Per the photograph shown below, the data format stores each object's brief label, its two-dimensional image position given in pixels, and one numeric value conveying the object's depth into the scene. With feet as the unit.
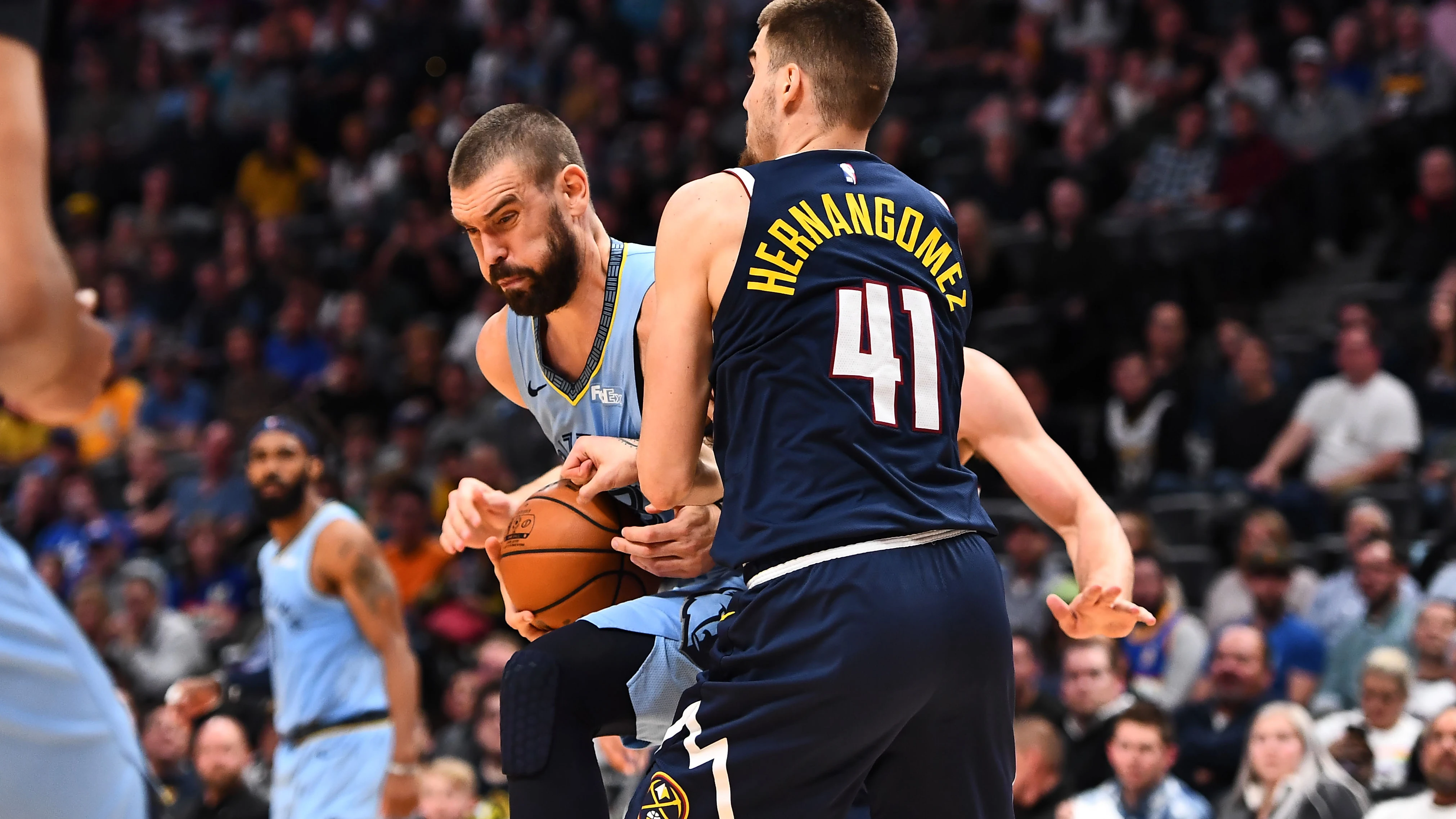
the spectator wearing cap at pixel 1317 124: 38.99
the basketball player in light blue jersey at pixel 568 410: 11.69
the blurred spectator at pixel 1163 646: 28.22
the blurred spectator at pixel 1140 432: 35.17
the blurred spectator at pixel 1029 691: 26.32
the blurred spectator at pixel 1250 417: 34.06
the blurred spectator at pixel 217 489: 43.39
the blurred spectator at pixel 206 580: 39.52
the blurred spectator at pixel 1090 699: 25.27
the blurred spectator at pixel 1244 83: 41.27
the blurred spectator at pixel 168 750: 31.35
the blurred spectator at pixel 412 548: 37.06
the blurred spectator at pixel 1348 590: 28.12
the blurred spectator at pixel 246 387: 45.96
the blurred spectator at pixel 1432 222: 35.12
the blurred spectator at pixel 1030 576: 31.40
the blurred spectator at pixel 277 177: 56.24
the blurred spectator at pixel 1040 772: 24.64
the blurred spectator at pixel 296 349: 48.34
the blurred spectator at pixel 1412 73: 38.88
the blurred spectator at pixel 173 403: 48.32
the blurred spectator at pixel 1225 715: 25.02
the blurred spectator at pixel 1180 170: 40.52
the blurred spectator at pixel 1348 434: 32.19
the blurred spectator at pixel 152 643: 37.04
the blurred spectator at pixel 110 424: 48.85
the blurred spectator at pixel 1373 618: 26.66
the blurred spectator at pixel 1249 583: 29.53
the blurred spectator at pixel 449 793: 25.68
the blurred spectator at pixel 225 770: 26.96
